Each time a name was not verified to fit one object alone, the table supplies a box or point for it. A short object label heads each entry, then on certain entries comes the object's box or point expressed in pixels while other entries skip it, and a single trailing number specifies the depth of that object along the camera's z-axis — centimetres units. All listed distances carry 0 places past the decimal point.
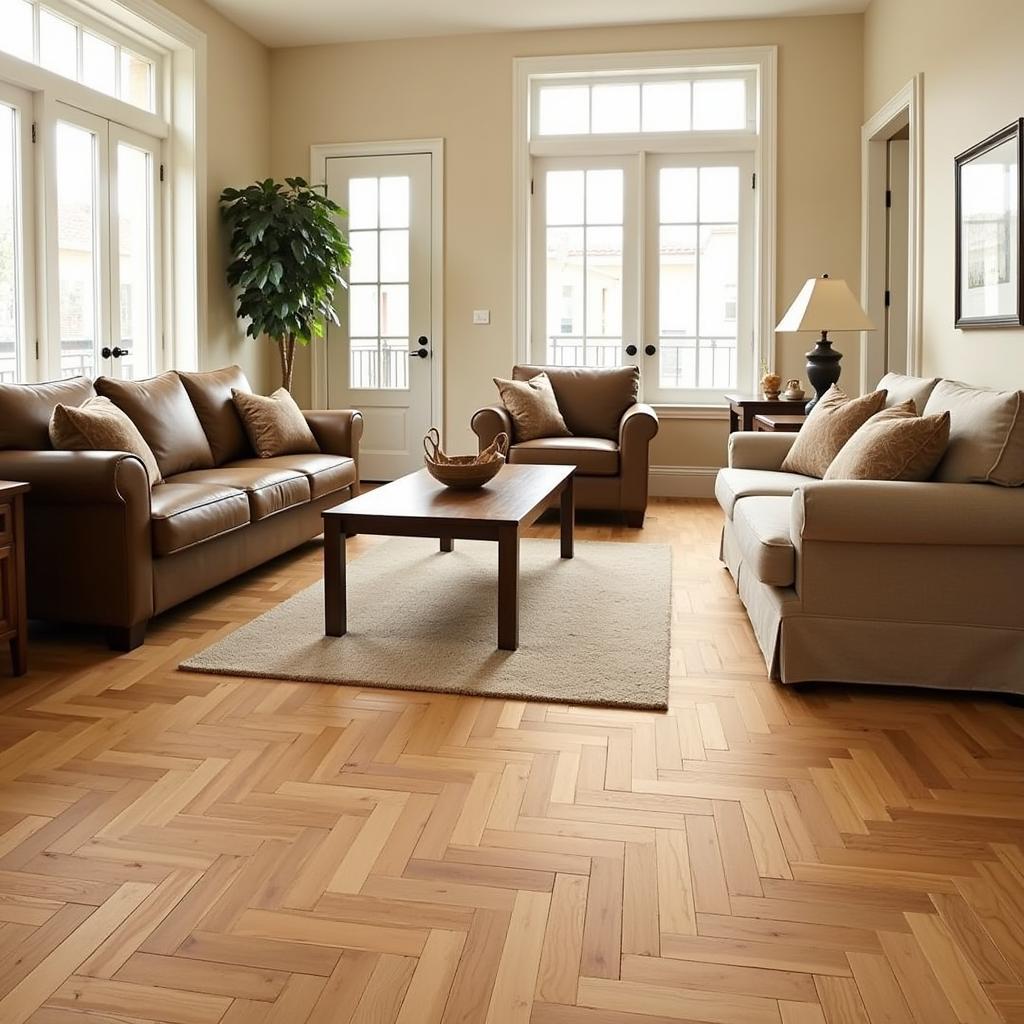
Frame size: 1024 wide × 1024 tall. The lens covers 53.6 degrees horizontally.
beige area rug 303
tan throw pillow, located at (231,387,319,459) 500
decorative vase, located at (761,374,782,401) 605
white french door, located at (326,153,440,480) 699
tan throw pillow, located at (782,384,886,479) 400
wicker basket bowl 396
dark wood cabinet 299
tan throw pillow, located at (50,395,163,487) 354
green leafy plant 619
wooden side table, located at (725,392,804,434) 580
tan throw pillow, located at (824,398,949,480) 305
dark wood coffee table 331
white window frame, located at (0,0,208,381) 524
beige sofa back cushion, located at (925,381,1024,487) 292
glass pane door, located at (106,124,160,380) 554
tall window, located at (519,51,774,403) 661
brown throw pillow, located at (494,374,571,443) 592
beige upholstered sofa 283
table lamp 514
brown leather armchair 562
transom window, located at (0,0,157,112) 471
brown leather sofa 329
